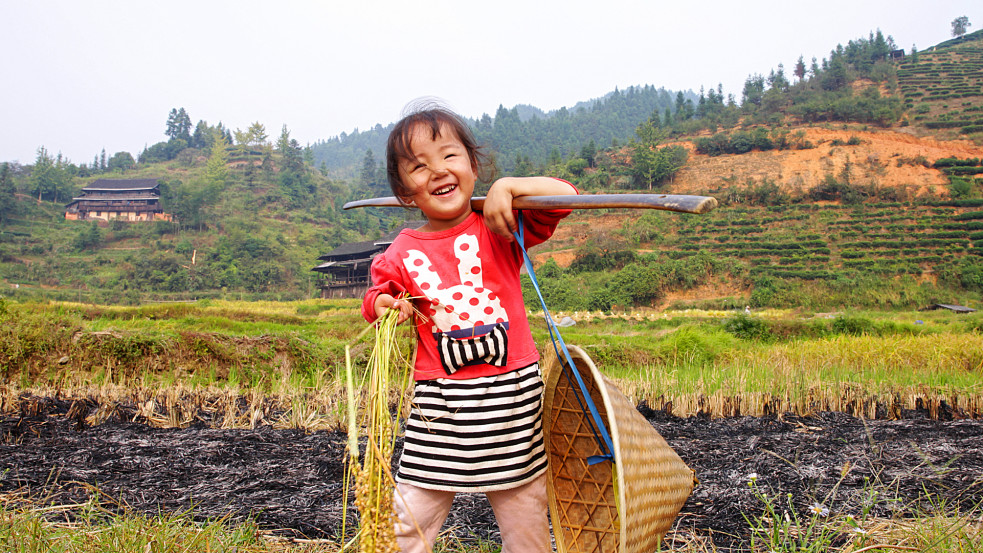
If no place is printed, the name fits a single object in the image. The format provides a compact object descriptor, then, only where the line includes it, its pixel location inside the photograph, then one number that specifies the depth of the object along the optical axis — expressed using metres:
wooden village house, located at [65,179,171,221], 47.22
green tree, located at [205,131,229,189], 56.62
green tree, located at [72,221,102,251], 42.09
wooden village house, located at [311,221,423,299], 31.69
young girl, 1.47
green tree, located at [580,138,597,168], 57.00
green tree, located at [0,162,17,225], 44.53
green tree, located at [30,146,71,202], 50.84
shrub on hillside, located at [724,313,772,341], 13.53
